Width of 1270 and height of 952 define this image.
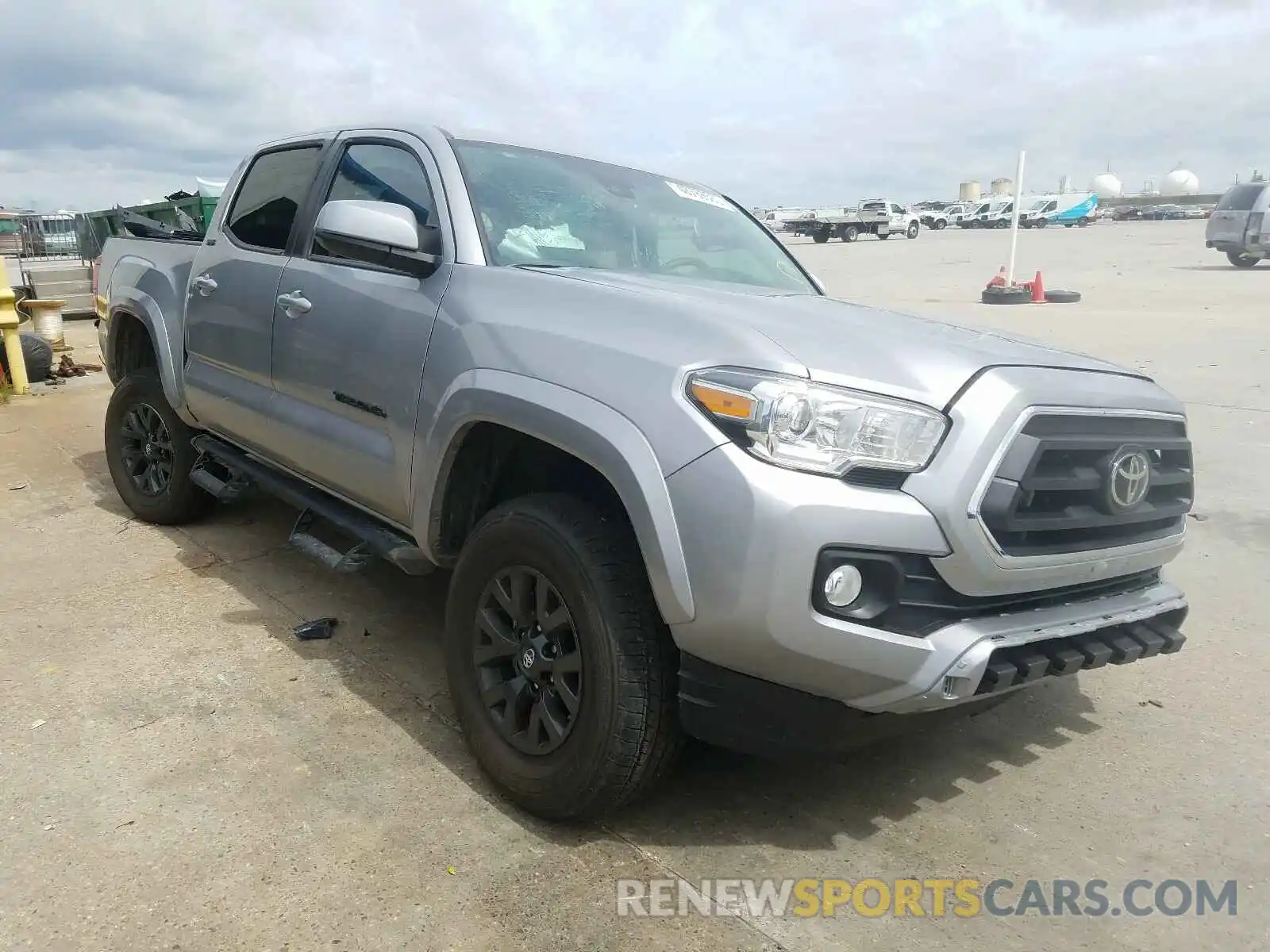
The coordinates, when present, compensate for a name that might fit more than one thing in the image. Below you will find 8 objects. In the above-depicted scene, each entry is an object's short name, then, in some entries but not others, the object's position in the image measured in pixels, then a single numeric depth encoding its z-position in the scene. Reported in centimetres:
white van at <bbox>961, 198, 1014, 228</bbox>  5791
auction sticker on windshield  393
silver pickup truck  213
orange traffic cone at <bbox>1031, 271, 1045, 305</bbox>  1550
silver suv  2109
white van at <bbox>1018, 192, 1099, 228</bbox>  5753
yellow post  856
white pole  1381
